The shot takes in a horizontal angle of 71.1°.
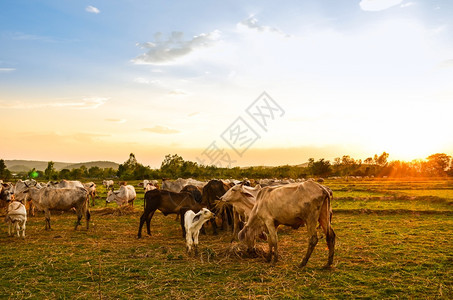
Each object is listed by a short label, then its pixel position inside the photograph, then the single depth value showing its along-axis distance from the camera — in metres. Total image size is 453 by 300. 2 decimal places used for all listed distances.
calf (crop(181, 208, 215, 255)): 10.25
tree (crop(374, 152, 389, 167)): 174.00
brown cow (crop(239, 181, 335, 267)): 8.63
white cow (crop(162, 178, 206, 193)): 26.64
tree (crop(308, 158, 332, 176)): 103.39
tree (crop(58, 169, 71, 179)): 90.71
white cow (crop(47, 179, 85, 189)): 23.55
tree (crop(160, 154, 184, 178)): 90.28
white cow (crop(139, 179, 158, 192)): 30.16
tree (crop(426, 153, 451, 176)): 129.00
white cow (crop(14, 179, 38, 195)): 24.28
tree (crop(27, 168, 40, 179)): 84.53
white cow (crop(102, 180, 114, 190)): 42.53
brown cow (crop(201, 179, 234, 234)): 16.20
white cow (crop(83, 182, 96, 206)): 26.92
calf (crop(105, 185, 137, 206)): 23.53
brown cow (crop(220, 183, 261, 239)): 12.28
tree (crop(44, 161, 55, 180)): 92.50
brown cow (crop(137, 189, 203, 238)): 13.48
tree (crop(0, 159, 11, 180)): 76.19
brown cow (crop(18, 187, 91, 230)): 15.15
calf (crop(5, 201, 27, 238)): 12.59
